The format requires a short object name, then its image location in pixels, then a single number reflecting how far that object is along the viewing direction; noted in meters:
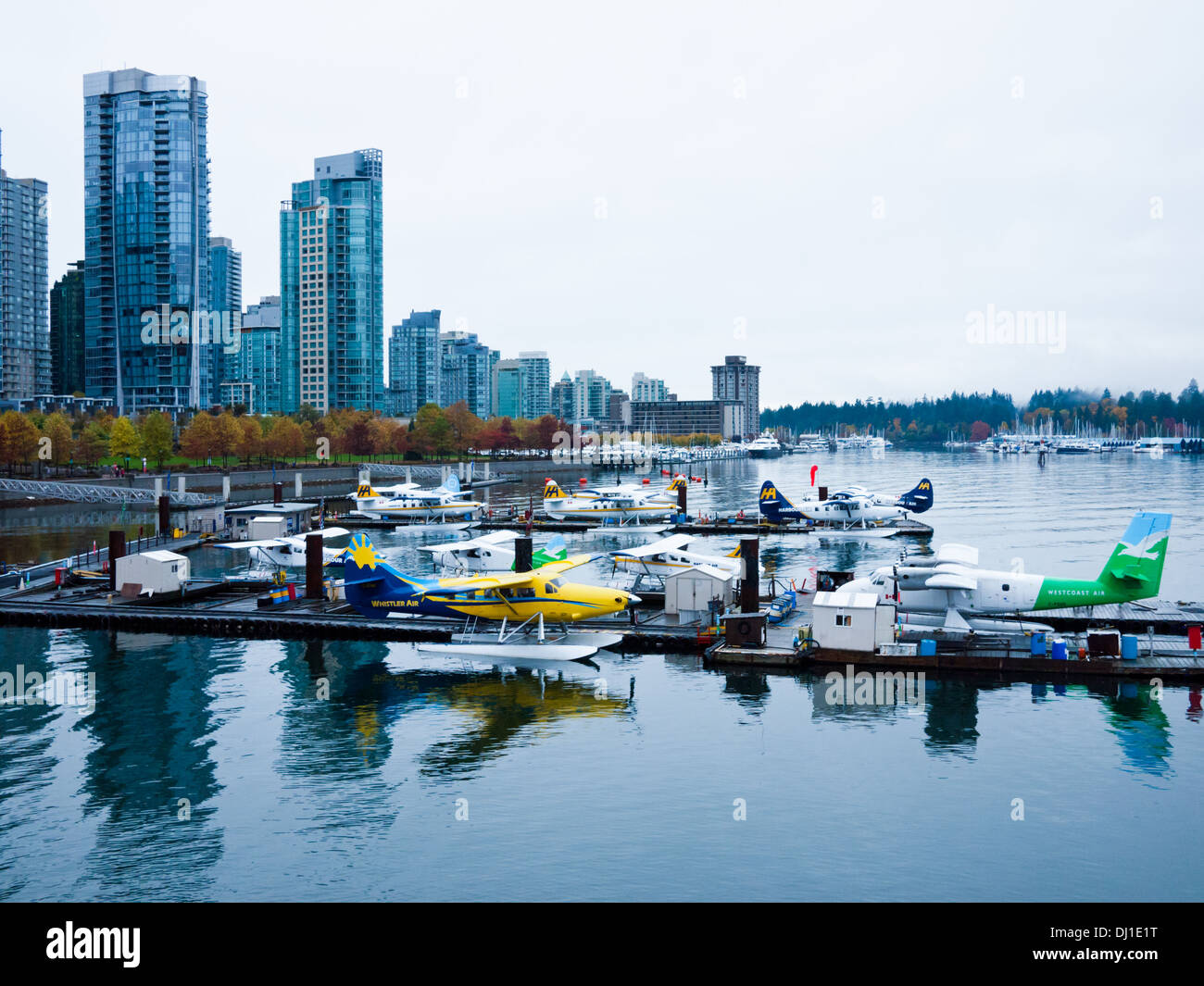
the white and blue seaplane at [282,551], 57.97
